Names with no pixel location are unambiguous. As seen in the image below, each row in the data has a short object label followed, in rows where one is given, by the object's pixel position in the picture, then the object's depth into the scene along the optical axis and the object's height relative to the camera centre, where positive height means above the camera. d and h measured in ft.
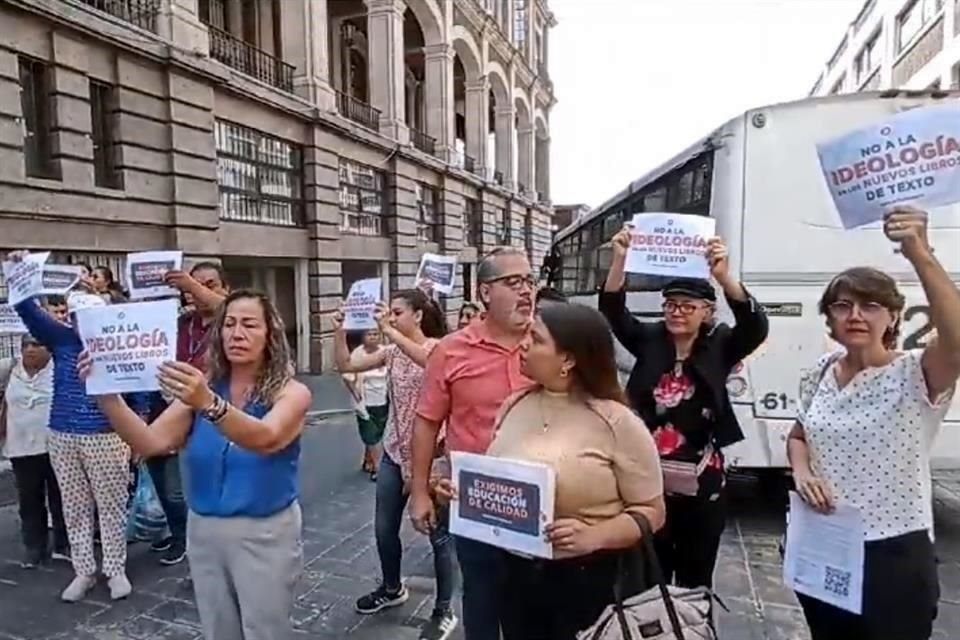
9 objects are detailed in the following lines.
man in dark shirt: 14.80 -1.73
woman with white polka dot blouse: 7.36 -1.88
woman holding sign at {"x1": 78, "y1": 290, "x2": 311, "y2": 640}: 8.50 -2.58
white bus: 18.03 +0.44
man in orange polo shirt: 9.39 -1.49
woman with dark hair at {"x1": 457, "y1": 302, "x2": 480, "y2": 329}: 21.49 -1.54
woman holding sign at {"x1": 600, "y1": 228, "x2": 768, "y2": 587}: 10.07 -2.01
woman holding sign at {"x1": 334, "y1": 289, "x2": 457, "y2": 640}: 12.92 -3.44
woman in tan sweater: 7.07 -1.94
